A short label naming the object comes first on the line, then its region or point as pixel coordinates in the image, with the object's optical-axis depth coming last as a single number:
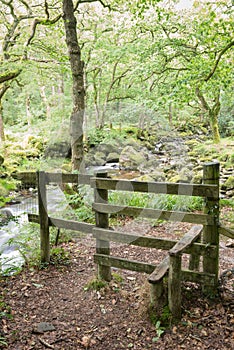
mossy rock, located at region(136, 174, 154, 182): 10.01
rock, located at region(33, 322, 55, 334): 3.01
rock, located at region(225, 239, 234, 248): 5.12
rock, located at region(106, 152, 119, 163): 16.12
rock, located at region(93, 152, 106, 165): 16.42
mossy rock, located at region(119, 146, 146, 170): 14.77
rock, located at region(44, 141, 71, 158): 16.00
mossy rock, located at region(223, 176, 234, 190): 9.59
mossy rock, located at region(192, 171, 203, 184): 9.57
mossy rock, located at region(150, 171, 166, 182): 10.75
